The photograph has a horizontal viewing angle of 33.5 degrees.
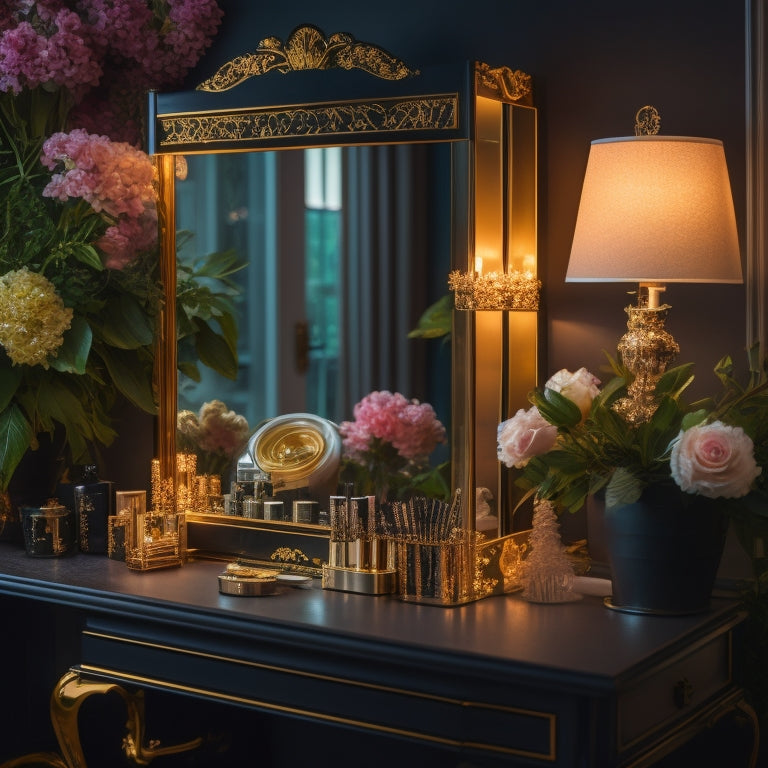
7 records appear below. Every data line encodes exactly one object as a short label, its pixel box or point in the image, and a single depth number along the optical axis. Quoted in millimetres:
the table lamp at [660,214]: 2070
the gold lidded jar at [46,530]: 2600
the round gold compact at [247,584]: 2234
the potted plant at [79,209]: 2545
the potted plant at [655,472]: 2010
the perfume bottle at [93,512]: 2629
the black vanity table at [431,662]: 1832
